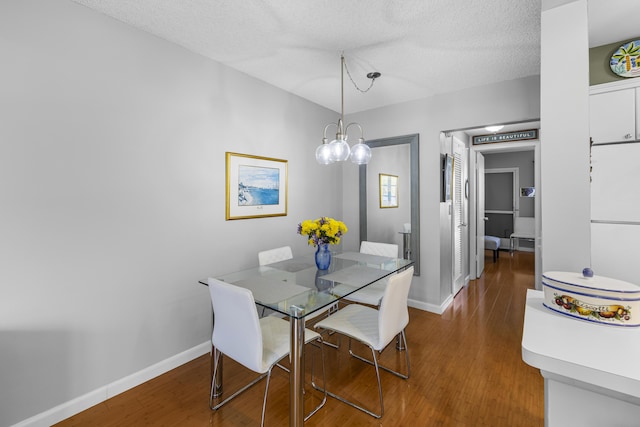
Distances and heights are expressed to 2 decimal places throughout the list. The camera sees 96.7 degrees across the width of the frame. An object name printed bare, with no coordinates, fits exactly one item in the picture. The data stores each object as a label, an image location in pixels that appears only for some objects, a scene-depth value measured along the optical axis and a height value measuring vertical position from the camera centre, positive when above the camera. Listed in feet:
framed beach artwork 9.09 +0.94
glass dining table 5.10 -1.64
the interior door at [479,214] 16.62 +0.03
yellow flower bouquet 7.58 -0.46
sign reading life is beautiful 14.44 +4.11
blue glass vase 7.75 -1.16
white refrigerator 6.20 +0.09
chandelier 7.58 +1.73
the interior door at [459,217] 13.17 -0.13
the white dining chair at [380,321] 6.04 -2.63
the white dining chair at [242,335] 5.10 -2.39
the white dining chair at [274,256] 8.81 -1.37
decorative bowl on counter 3.35 -1.05
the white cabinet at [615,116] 6.57 +2.35
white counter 2.60 -1.42
